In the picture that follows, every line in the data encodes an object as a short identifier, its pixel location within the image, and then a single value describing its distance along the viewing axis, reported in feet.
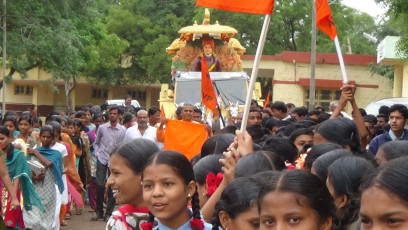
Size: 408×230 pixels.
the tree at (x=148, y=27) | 154.20
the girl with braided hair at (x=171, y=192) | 14.25
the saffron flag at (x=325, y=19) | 27.40
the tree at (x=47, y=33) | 71.20
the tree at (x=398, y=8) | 36.11
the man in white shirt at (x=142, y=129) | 44.08
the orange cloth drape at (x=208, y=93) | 42.57
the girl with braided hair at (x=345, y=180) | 13.69
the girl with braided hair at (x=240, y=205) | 13.29
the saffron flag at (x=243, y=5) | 21.86
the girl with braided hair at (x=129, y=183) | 15.38
